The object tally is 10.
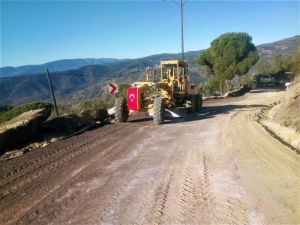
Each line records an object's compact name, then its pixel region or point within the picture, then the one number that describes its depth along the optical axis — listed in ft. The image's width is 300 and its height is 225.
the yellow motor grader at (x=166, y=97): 34.09
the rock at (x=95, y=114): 37.83
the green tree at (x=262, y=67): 133.53
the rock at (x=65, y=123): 28.94
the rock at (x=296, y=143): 21.15
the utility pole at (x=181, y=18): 70.27
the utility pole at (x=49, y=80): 34.33
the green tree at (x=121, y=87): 66.36
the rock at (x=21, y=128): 23.24
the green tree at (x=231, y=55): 95.50
